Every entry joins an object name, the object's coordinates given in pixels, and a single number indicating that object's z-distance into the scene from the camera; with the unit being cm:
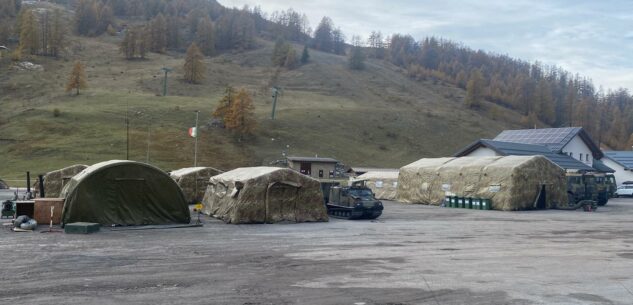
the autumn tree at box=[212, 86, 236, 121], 9494
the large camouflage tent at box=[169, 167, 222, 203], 3684
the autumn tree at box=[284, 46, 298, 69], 17071
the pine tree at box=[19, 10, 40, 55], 14238
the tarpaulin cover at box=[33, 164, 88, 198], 3634
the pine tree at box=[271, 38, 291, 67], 17262
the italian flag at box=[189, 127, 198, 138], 5917
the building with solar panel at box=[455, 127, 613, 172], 5616
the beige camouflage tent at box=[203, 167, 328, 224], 2544
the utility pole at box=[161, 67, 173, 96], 11898
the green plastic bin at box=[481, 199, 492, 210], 3959
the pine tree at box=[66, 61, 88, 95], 10831
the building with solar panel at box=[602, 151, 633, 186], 7088
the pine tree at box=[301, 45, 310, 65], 17764
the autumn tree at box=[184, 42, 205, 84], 13375
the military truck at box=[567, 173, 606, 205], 4275
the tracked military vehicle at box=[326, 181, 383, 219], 2931
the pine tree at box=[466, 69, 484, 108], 15238
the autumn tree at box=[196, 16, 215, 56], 18588
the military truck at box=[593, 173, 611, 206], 4412
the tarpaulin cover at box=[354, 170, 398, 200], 5022
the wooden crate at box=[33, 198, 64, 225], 2293
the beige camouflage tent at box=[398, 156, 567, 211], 3903
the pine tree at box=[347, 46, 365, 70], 17900
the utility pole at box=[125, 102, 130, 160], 9246
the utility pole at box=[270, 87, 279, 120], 10440
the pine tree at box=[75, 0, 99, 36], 19062
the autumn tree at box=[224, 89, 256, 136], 9100
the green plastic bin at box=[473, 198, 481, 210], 4019
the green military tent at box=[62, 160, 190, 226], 2239
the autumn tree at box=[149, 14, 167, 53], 17500
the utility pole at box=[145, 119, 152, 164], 7445
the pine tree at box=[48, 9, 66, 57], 14775
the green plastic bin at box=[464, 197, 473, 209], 4066
